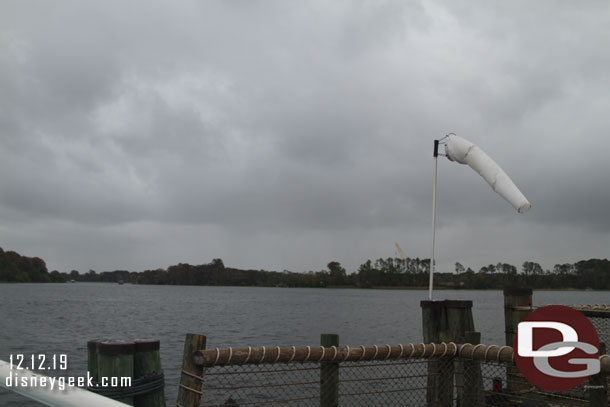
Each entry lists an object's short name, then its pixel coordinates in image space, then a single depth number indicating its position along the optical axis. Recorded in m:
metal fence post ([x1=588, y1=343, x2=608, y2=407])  4.50
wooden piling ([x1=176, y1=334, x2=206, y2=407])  4.42
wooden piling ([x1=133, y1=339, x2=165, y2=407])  4.77
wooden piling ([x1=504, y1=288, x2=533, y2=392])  9.30
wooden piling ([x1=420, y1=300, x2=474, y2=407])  8.13
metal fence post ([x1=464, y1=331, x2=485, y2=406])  6.09
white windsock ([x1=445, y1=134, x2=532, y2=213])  12.16
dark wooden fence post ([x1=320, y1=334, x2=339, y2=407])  5.30
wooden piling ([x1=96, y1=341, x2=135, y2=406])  4.56
